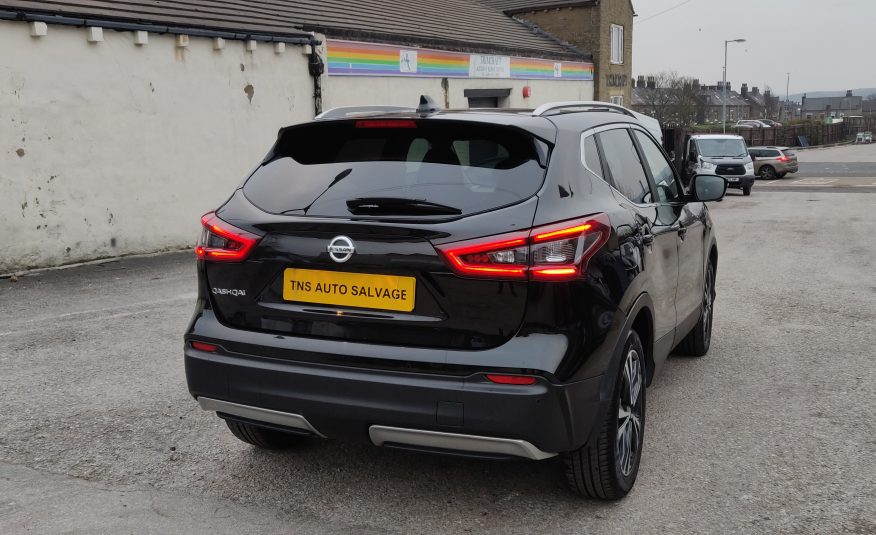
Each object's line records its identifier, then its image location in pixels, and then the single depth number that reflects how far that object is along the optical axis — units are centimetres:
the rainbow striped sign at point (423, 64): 1744
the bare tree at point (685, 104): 8044
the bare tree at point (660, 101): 8006
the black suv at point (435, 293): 308
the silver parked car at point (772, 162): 3412
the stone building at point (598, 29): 3206
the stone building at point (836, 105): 18162
